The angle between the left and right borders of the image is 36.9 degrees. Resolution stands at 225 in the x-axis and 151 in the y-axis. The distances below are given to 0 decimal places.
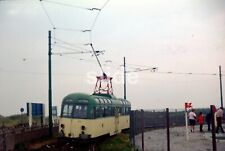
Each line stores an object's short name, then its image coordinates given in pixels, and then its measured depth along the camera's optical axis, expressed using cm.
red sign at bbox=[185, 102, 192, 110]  1561
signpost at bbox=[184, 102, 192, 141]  1562
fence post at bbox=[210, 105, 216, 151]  681
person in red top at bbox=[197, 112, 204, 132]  1994
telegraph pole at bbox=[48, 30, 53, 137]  1874
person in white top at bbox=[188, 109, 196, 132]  2010
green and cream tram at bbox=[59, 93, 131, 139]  1576
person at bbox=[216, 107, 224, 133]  1738
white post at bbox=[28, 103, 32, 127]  1868
